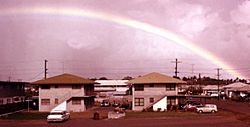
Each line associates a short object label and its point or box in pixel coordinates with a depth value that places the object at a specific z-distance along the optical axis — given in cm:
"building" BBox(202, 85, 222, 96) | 14970
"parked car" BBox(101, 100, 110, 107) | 8888
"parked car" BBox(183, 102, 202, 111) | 6700
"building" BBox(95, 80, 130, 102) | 10809
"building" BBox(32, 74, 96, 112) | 7138
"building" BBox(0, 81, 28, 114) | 6334
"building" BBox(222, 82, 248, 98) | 13080
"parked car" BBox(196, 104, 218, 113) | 6269
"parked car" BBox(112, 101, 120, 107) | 8735
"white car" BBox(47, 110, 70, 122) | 4969
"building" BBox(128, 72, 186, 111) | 7150
